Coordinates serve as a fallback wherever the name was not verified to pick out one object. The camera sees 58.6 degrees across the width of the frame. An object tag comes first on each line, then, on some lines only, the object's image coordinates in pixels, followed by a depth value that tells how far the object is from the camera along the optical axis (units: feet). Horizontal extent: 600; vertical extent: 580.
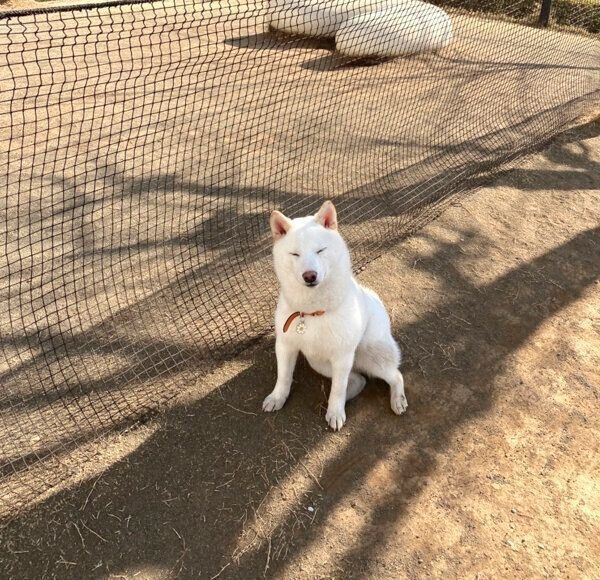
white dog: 7.82
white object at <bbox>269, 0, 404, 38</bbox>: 28.68
